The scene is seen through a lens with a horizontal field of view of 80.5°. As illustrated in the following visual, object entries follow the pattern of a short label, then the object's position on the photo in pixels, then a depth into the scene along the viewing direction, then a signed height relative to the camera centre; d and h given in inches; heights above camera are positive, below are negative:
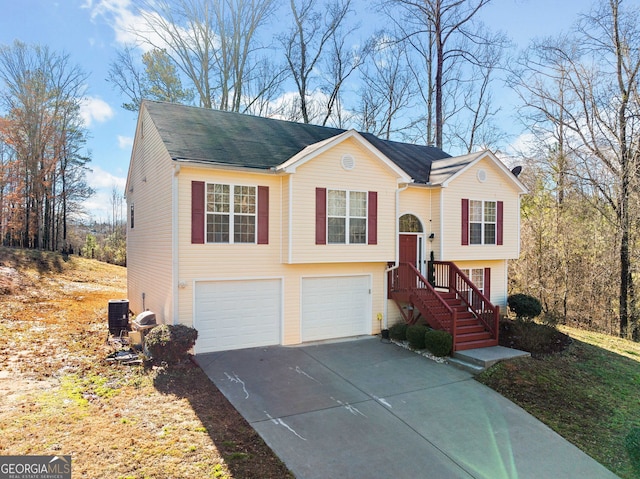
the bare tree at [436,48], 896.9 +480.1
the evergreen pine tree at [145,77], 881.5 +380.2
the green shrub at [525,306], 544.1 -96.8
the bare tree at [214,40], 864.3 +468.7
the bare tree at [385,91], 1040.8 +413.3
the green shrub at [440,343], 396.5 -109.2
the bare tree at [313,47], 962.7 +504.9
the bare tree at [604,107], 642.8 +243.8
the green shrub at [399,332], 453.1 -111.8
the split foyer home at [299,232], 390.0 +8.8
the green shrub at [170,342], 331.6 -92.2
